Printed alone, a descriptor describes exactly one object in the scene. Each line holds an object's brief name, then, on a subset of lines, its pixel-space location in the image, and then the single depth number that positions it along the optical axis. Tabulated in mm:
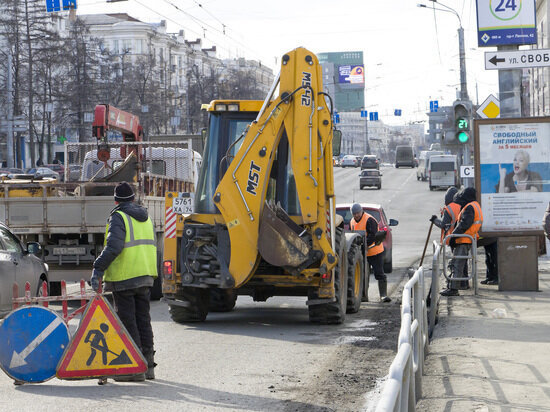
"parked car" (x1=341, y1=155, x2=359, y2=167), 103250
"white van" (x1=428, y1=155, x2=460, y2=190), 68000
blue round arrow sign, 9055
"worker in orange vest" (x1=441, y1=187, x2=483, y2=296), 16375
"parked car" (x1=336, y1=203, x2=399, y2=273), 21328
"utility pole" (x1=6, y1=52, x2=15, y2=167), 51219
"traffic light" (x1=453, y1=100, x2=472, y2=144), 21531
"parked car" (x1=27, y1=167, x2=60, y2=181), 59219
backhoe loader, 12844
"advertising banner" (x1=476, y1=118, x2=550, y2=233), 16922
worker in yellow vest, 9430
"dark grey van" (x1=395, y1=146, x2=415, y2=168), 106438
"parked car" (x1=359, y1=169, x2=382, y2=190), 70000
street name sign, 17781
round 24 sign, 18625
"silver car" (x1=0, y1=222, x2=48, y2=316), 13398
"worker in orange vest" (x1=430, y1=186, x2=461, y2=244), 17297
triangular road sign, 9016
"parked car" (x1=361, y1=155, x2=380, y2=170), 87438
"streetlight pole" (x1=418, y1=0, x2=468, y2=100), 36906
